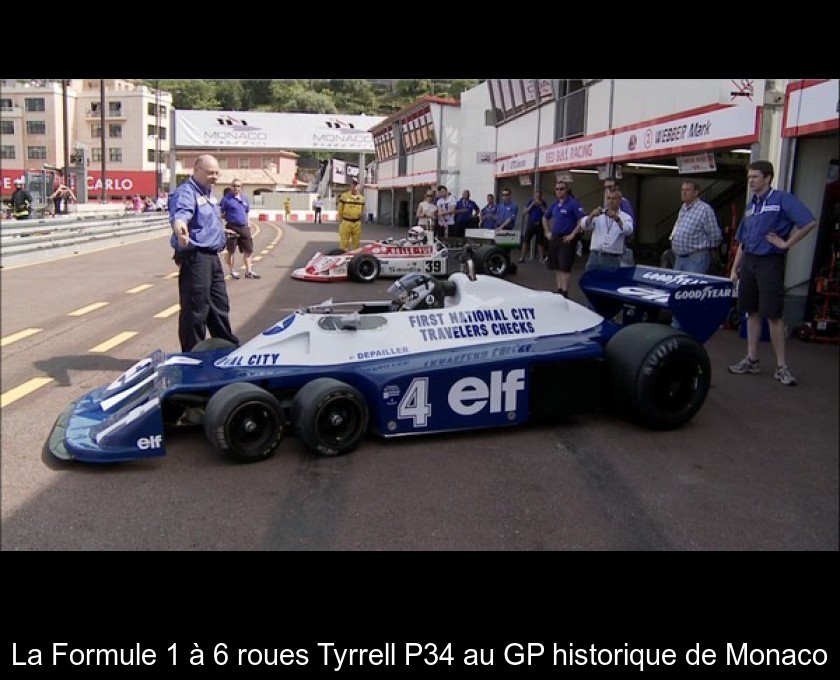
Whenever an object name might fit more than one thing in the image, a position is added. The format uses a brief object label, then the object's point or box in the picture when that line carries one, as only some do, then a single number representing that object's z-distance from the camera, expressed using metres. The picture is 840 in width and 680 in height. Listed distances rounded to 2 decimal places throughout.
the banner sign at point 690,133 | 8.96
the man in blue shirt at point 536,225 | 16.41
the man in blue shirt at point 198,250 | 5.38
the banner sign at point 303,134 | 17.17
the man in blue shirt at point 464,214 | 17.86
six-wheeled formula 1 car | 4.10
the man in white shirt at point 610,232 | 7.90
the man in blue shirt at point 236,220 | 11.30
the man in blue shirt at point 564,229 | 9.65
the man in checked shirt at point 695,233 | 7.09
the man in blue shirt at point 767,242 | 5.37
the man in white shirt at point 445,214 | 18.11
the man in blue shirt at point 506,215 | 16.17
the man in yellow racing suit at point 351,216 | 15.00
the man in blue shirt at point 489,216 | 16.86
